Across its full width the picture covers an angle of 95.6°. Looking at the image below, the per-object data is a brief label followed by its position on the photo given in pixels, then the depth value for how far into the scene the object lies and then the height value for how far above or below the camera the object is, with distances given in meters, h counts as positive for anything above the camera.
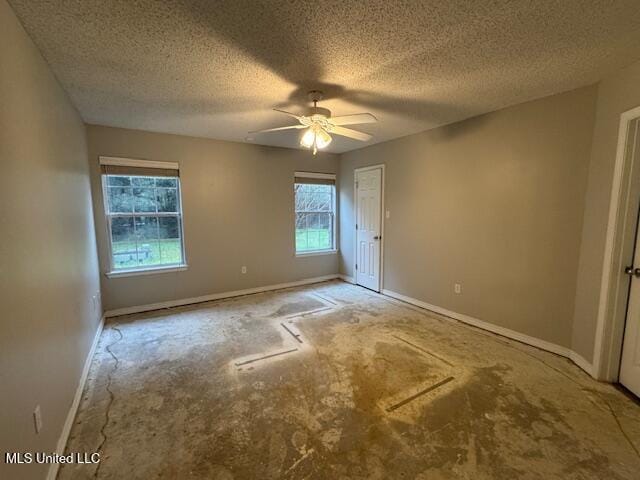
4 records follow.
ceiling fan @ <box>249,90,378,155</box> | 2.50 +0.75
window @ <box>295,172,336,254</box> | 5.28 -0.08
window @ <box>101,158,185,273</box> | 3.78 -0.11
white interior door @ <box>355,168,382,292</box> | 4.78 -0.33
